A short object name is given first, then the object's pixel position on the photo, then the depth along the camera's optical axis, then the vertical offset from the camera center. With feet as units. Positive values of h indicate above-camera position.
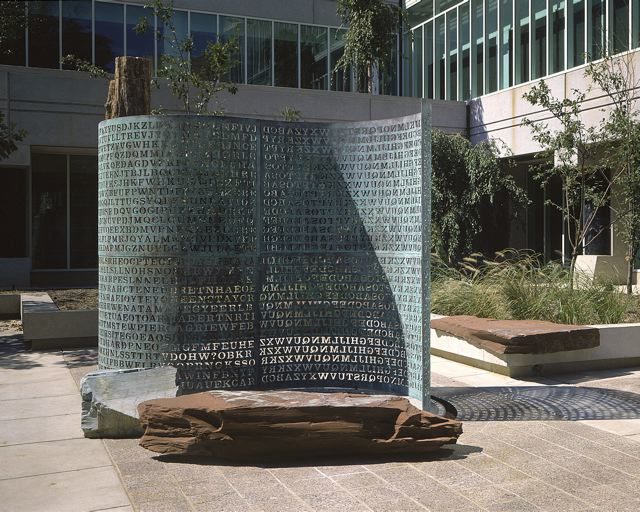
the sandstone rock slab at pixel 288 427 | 17.62 -4.03
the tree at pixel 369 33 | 78.02 +23.55
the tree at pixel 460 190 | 67.46 +6.20
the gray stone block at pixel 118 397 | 20.10 -3.72
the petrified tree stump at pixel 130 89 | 28.22 +6.42
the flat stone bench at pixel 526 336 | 28.37 -3.05
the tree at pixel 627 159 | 46.26 +6.21
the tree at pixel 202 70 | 54.39 +14.65
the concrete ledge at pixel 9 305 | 48.60 -2.96
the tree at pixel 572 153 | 47.14 +6.84
